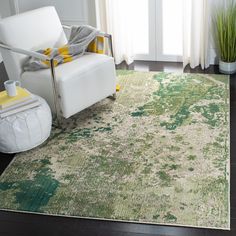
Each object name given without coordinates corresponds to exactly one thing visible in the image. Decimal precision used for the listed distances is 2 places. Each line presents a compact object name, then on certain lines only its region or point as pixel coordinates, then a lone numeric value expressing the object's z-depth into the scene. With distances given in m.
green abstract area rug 2.41
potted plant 3.79
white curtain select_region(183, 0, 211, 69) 3.92
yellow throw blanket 3.28
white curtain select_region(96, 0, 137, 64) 4.12
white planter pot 3.96
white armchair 3.14
